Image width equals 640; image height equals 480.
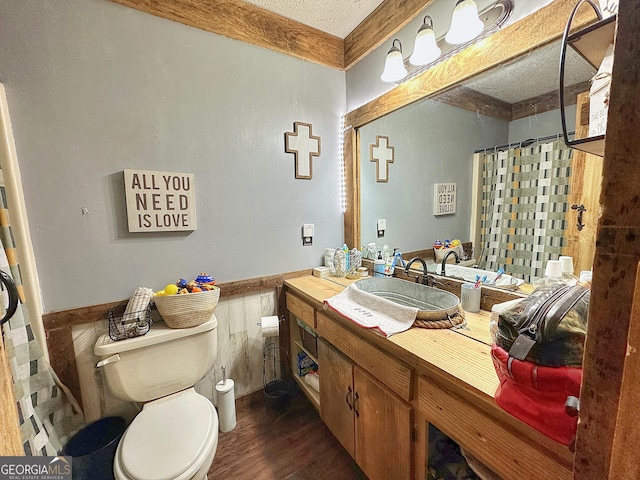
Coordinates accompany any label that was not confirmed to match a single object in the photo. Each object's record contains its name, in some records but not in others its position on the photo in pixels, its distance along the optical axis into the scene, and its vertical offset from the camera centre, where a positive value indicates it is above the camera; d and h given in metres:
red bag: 0.50 -0.40
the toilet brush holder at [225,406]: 1.51 -1.14
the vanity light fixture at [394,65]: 1.40 +0.75
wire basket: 1.21 -0.53
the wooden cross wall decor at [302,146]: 1.70 +0.40
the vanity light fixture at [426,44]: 1.23 +0.75
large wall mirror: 0.96 +0.29
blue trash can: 1.11 -1.08
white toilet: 0.95 -0.89
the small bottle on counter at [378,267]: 1.70 -0.41
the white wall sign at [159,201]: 1.29 +0.05
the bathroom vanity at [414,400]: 0.64 -0.62
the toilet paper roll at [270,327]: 1.59 -0.72
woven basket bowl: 1.27 -0.48
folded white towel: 1.03 -0.47
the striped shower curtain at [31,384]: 0.99 -0.70
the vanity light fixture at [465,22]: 1.06 +0.74
